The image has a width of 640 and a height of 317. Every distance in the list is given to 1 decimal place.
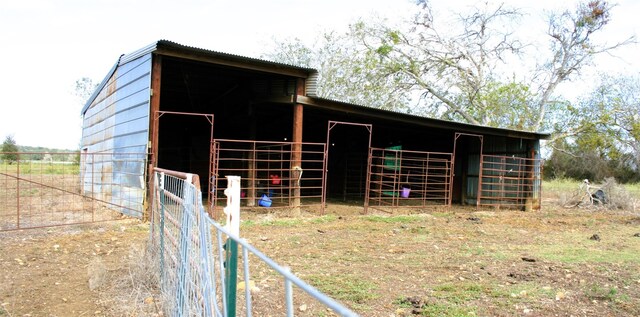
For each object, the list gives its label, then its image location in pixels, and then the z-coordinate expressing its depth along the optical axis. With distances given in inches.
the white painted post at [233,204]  98.7
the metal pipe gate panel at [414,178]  651.5
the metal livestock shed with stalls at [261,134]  379.6
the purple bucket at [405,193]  564.6
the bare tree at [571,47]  935.0
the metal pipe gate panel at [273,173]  420.8
